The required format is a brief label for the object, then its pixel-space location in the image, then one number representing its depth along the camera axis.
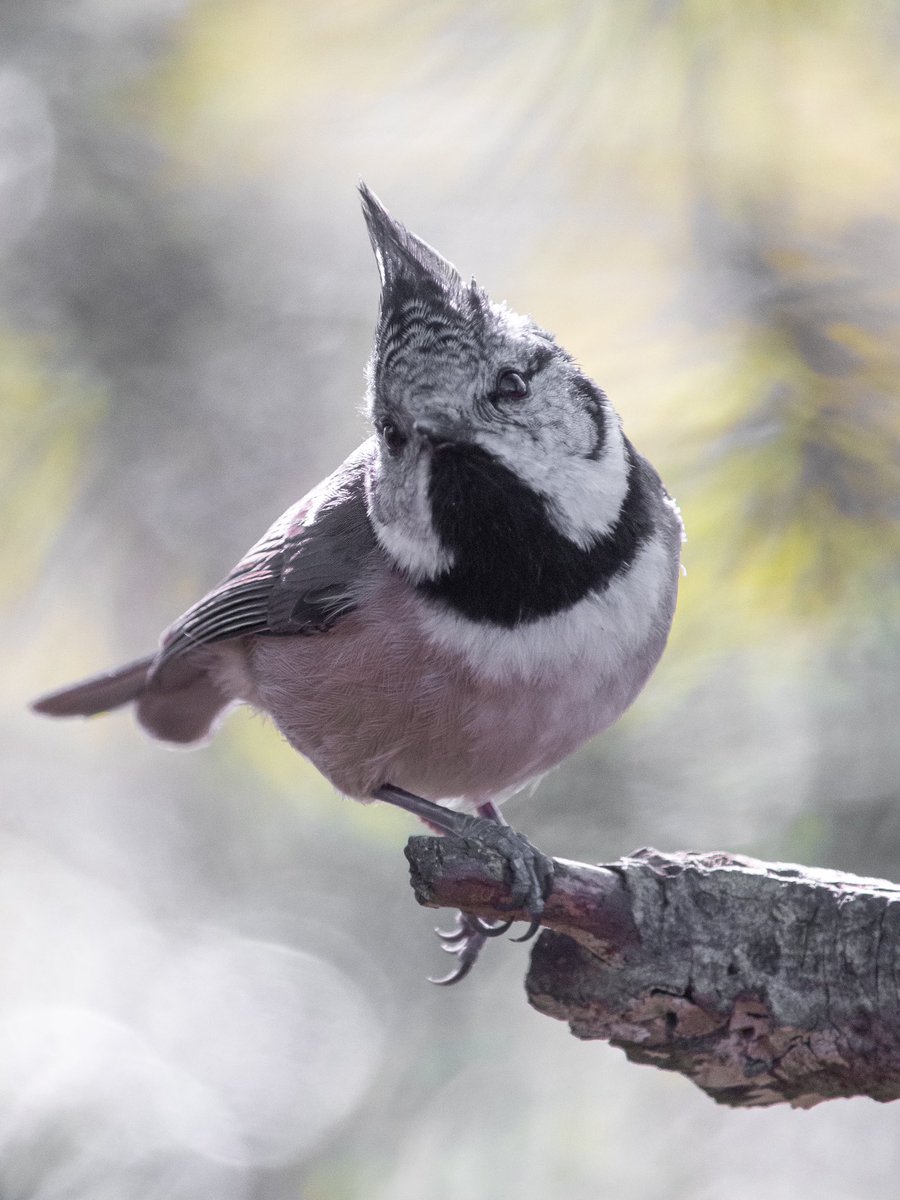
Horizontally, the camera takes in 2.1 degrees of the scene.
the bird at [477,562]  2.45
